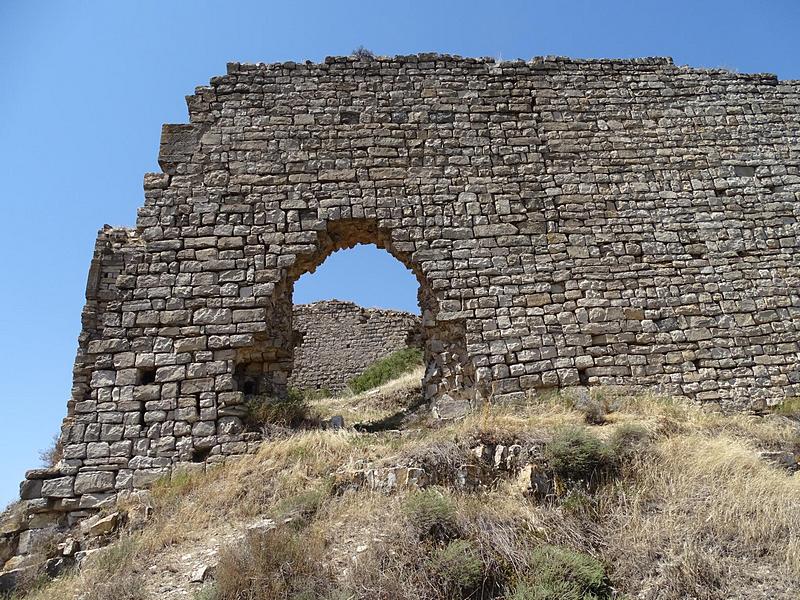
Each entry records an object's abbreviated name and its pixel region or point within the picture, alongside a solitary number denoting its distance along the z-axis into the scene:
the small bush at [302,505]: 5.07
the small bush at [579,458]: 5.32
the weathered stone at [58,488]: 6.23
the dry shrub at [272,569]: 4.07
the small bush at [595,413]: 6.51
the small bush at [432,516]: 4.57
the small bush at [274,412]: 6.80
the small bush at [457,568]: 4.11
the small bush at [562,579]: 3.96
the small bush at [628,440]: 5.55
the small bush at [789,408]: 7.02
